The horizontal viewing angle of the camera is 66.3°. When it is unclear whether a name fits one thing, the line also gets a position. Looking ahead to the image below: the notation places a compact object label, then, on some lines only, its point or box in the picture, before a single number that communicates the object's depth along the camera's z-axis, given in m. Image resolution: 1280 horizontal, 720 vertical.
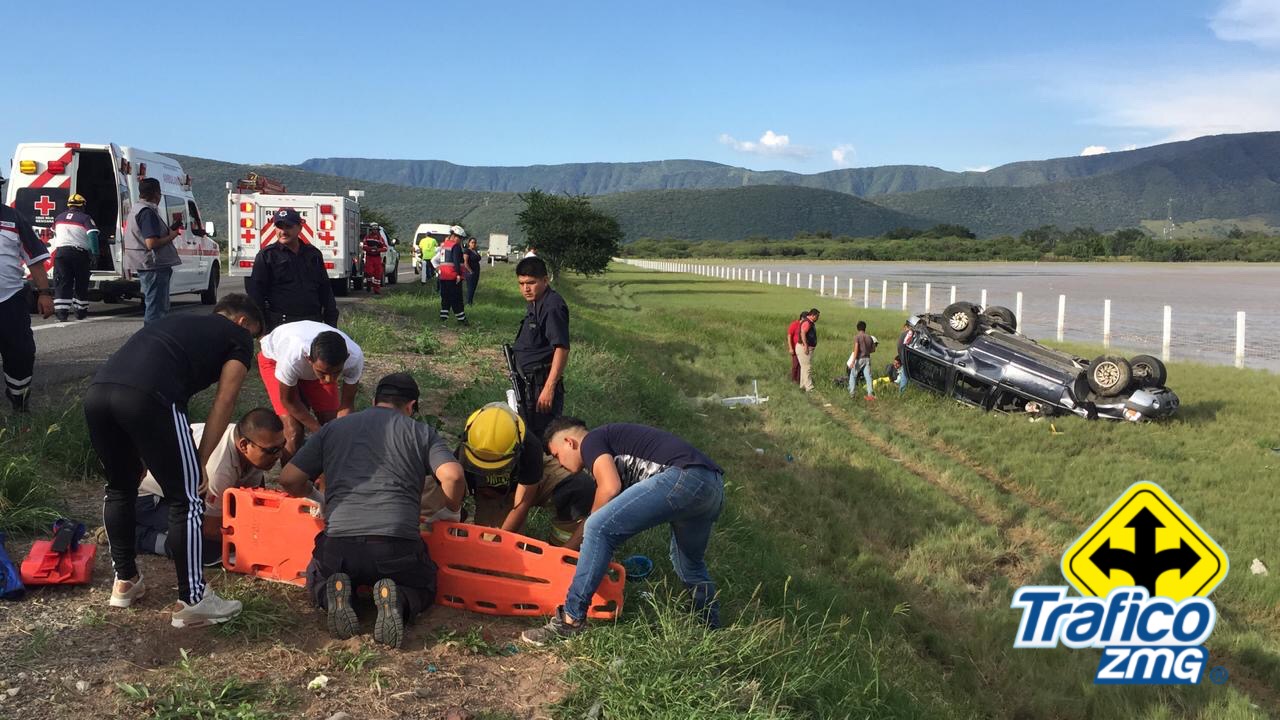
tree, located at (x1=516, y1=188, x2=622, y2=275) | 51.28
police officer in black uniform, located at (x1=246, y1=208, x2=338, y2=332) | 7.31
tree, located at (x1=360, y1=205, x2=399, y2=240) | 72.55
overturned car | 12.52
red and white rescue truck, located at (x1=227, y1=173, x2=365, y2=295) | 19.88
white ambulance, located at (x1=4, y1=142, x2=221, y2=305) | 14.07
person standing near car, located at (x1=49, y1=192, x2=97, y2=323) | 10.79
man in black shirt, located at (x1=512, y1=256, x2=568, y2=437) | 6.58
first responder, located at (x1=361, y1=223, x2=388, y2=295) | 24.38
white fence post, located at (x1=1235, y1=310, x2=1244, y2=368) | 18.31
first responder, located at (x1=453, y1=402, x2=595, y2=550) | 4.80
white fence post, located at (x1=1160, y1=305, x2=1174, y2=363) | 19.19
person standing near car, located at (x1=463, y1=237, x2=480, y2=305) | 19.89
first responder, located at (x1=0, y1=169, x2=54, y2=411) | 6.54
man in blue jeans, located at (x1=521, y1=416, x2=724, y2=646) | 4.49
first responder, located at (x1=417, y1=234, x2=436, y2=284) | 24.93
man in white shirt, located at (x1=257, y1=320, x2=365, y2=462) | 5.46
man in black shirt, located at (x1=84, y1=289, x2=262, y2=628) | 4.07
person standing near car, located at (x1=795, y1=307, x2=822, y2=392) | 15.13
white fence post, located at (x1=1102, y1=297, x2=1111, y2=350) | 21.89
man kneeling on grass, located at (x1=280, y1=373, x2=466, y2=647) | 4.36
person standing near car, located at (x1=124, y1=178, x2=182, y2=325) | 8.89
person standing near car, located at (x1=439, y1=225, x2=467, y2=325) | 15.68
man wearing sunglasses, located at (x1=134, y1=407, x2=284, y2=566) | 4.84
